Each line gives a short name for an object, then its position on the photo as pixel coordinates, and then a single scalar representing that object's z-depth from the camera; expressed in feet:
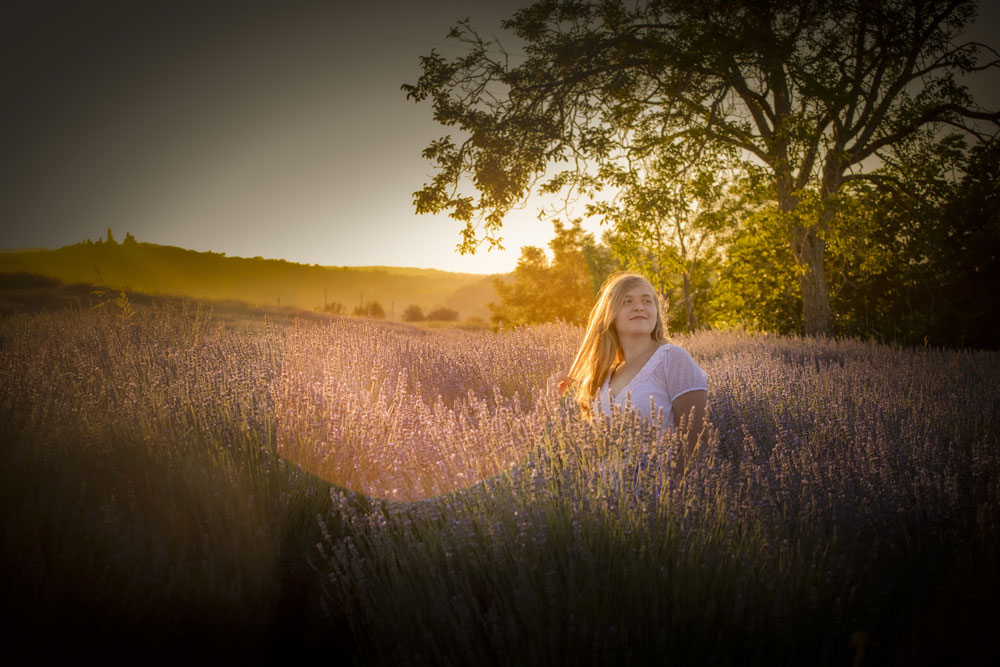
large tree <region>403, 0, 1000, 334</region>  27.63
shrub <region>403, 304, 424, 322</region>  146.38
